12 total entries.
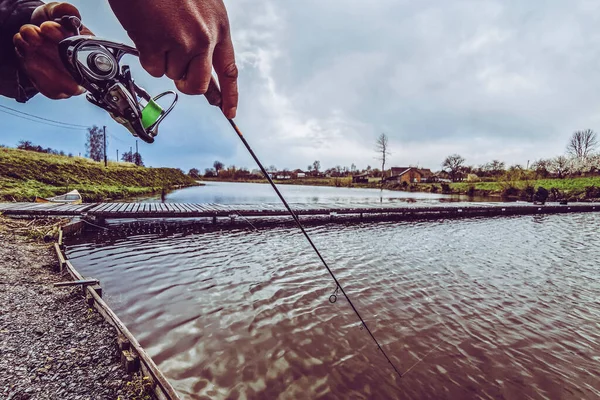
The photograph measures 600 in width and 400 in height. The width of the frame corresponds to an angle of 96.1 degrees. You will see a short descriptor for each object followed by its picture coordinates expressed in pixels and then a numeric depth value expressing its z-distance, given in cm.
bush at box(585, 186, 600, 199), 3519
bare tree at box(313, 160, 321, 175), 13024
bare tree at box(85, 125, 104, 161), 6662
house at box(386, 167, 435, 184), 8791
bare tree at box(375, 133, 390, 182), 6112
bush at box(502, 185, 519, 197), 3984
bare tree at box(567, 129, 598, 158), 5969
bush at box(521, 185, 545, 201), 3488
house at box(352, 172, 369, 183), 8229
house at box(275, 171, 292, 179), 12256
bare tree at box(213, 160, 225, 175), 13020
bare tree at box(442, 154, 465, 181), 7990
